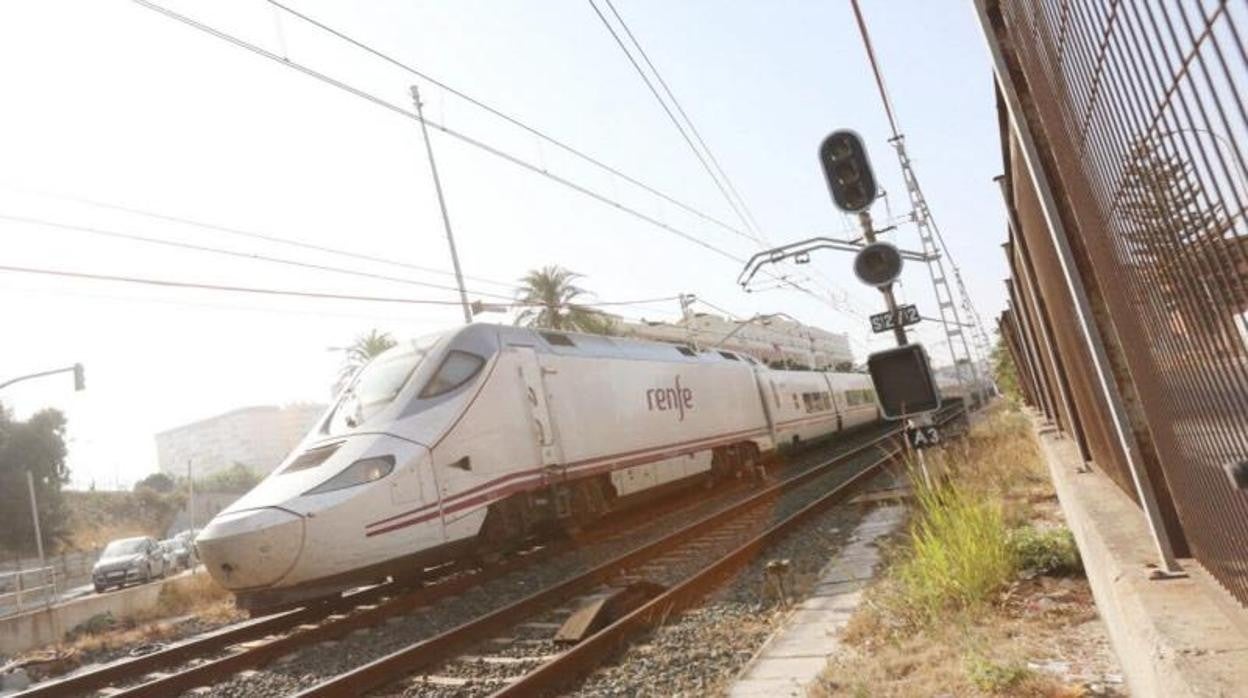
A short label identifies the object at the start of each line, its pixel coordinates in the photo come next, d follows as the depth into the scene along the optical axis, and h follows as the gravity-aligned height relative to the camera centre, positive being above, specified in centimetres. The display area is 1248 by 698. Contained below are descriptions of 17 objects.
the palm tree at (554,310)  3706 +822
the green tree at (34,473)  3711 +648
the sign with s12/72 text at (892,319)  650 +61
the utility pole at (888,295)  647 +81
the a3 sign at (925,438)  645 -45
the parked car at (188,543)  2591 +84
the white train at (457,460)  702 +41
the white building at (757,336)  6195 +888
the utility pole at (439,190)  2517 +1068
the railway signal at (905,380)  596 +7
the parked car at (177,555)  2444 +48
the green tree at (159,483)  6850 +816
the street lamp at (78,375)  1909 +538
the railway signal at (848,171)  611 +183
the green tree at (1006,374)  2495 -34
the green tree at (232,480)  6184 +653
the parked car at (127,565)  2022 +47
